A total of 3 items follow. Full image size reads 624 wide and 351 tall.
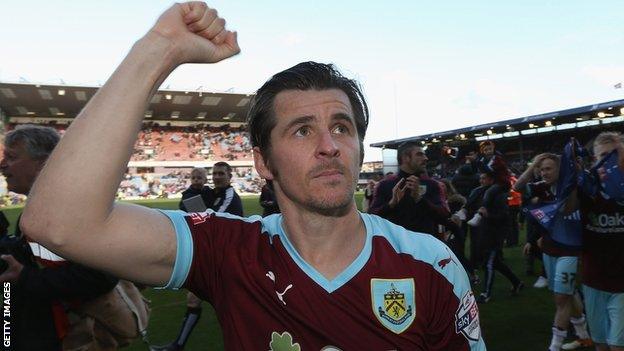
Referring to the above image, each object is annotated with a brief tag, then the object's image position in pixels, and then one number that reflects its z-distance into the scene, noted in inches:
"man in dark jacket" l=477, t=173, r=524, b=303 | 283.6
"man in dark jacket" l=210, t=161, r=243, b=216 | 257.9
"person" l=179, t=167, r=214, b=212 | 271.3
